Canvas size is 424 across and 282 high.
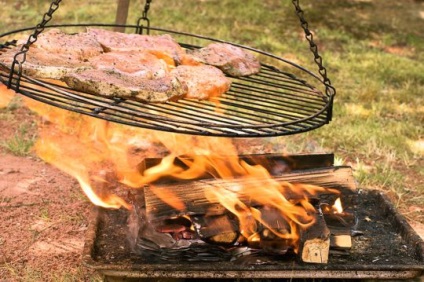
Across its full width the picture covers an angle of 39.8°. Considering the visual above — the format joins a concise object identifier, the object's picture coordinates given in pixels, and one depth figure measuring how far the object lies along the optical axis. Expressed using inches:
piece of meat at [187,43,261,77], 122.2
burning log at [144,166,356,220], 107.7
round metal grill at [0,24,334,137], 82.2
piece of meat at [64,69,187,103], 93.0
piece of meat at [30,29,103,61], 110.0
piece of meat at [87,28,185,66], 118.6
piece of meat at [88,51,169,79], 103.0
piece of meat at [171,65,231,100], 105.6
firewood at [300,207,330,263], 103.9
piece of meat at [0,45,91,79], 95.7
